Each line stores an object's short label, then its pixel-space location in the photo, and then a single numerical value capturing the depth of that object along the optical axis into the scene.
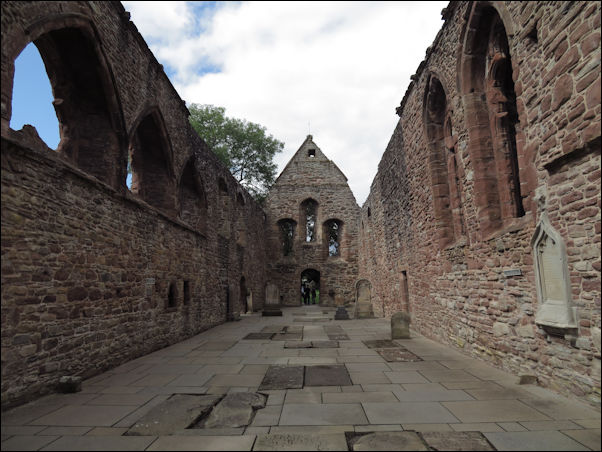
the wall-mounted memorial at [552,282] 3.81
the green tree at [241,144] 25.41
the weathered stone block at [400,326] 8.34
